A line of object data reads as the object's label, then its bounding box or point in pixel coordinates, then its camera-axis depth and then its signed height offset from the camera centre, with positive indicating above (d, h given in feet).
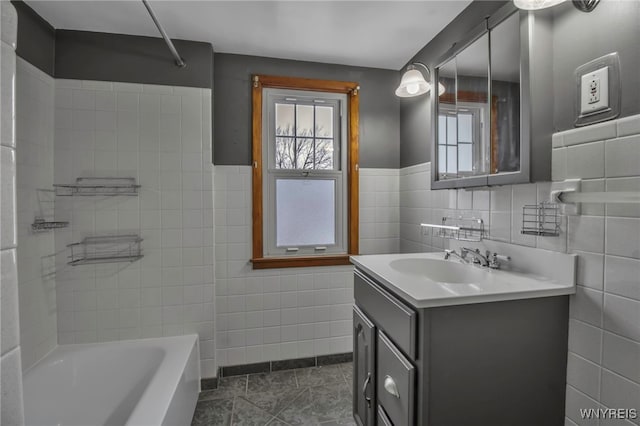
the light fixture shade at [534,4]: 3.36 +2.36
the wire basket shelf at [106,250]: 6.07 -0.89
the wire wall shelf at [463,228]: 4.97 -0.39
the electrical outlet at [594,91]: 3.15 +1.27
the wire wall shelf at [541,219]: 3.69 -0.19
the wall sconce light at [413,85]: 5.61 +2.37
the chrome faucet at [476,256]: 4.62 -0.82
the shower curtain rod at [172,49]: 4.71 +3.14
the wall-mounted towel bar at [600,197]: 2.42 +0.08
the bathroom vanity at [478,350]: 3.16 -1.65
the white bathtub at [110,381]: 4.87 -3.18
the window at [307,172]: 7.32 +0.88
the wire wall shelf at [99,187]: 6.00 +0.42
